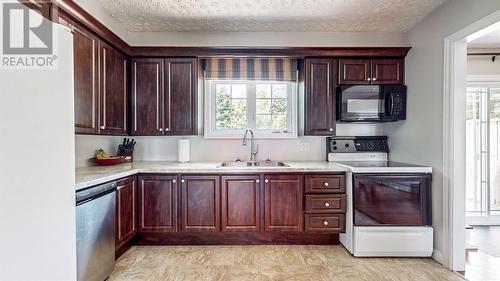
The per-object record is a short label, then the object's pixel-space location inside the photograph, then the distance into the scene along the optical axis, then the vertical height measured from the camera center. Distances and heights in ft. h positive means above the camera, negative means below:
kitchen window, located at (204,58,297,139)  11.82 +1.23
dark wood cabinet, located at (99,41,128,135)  8.75 +1.58
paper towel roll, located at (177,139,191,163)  11.19 -0.49
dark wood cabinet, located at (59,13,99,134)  7.33 +1.68
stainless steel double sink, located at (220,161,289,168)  10.96 -1.04
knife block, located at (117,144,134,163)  11.07 -0.58
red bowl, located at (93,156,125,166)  9.58 -0.82
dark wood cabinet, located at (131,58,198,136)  10.68 +1.64
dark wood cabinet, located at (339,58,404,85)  10.77 +2.55
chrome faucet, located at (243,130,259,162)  11.62 -0.39
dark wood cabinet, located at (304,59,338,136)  10.78 +1.60
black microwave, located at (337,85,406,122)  10.67 +1.32
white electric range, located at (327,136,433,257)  9.01 -2.41
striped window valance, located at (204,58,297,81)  11.05 +2.75
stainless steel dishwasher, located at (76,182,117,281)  6.12 -2.24
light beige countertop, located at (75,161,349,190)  8.63 -1.03
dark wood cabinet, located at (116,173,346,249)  9.69 -2.31
